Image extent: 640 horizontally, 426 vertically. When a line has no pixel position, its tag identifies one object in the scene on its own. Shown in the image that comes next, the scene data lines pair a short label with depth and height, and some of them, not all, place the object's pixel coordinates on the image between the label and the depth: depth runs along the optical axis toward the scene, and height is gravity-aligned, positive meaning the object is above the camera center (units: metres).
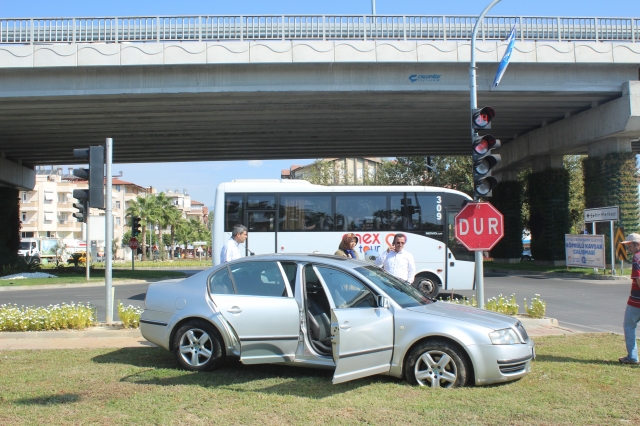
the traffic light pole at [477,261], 9.84 -0.52
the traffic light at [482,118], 9.88 +1.91
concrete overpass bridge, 22.00 +6.29
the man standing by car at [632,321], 7.00 -1.11
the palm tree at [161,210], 73.50 +3.14
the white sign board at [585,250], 24.75 -0.90
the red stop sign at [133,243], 38.29 -0.54
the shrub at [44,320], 9.84 -1.42
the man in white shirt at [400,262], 9.38 -0.48
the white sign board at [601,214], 24.41 +0.68
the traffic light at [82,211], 14.58 +0.61
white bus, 17.33 +0.57
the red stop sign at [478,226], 9.62 +0.09
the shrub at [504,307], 10.66 -1.39
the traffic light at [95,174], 10.22 +1.07
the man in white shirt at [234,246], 8.80 -0.18
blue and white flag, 13.28 +3.90
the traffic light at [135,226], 35.15 +0.54
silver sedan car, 5.81 -0.99
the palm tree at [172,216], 75.00 +2.37
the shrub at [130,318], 9.85 -1.40
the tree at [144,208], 72.75 +3.33
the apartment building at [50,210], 82.88 +3.68
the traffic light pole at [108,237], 10.30 -0.03
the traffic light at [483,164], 9.46 +1.09
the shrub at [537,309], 10.66 -1.43
